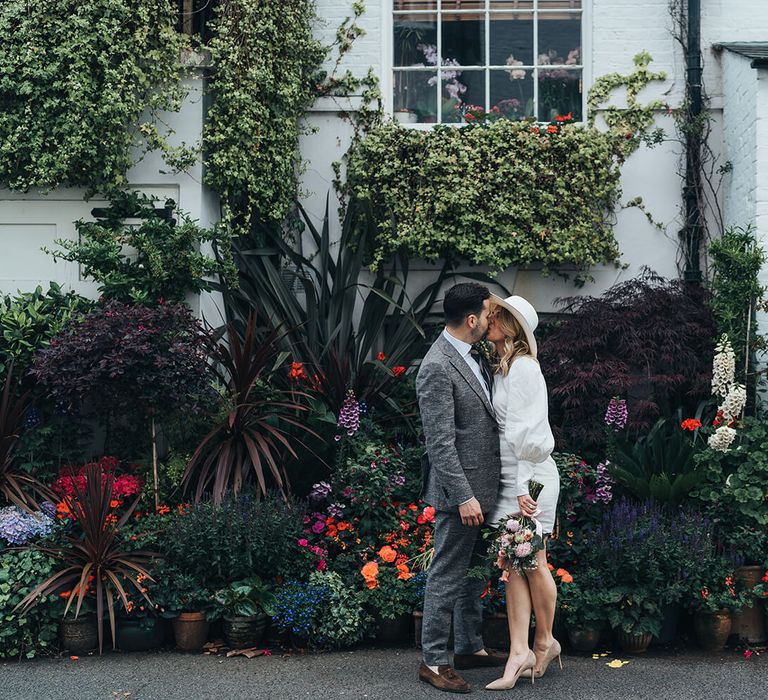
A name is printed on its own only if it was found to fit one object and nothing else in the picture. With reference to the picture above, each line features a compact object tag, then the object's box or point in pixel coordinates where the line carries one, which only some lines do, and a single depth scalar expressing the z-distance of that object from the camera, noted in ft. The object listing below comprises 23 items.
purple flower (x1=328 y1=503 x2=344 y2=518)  19.67
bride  15.51
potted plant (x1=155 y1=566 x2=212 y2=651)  17.84
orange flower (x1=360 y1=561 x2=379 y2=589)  18.04
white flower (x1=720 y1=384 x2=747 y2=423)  19.93
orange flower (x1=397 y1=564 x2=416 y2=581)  18.11
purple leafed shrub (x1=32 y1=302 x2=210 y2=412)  19.27
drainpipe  25.26
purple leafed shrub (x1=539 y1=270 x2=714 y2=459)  21.72
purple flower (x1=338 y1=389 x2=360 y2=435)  20.62
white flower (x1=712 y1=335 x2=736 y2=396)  20.48
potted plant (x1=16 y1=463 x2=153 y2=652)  17.58
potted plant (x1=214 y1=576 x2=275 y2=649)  17.75
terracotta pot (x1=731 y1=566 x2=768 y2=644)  17.83
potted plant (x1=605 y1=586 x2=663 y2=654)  17.06
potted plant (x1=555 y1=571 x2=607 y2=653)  17.26
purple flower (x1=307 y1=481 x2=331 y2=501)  20.15
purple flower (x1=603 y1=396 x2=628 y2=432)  20.44
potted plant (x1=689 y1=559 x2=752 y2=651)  17.21
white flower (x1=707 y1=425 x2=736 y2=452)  18.94
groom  15.55
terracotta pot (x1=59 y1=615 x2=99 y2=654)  17.67
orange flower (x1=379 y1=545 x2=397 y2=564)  18.34
